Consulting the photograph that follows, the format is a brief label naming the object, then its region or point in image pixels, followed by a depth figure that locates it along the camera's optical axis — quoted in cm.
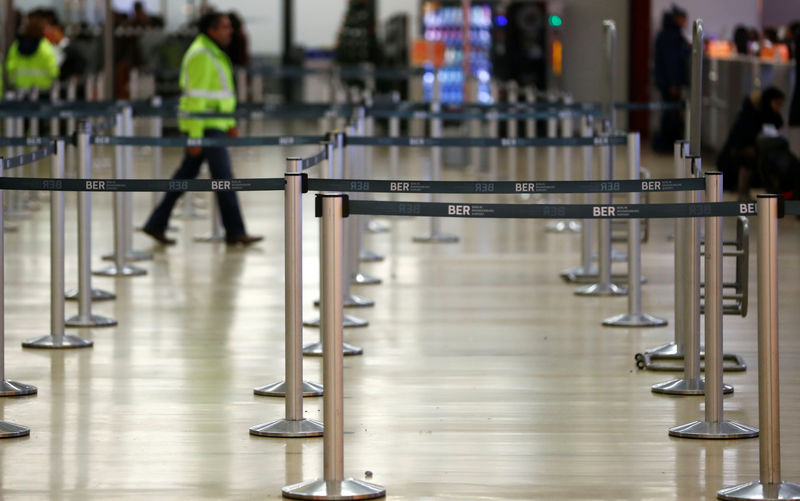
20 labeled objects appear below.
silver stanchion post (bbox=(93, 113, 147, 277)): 2130
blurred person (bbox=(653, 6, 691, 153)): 4131
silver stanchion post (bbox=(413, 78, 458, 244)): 2569
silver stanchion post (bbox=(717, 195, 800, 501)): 1053
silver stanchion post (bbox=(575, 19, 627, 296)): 1962
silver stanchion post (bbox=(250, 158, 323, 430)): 1195
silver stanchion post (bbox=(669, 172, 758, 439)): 1199
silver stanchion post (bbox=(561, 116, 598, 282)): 2105
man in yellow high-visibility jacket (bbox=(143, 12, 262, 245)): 2416
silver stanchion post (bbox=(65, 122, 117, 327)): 1708
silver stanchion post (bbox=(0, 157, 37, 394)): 1304
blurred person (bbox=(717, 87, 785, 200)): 2869
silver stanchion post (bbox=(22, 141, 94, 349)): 1557
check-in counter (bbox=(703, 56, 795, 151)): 3297
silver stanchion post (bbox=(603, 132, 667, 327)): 1745
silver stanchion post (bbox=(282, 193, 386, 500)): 1049
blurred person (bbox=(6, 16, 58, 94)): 3659
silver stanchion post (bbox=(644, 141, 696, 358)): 1439
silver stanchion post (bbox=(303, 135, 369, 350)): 1589
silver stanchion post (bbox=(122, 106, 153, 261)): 2269
